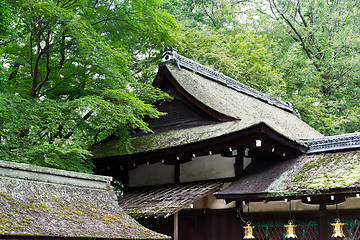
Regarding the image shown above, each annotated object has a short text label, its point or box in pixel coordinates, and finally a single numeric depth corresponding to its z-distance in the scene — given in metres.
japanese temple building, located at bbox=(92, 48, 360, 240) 9.20
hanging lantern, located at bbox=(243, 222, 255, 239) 9.85
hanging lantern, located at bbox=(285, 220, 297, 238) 9.27
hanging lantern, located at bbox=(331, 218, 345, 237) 8.66
